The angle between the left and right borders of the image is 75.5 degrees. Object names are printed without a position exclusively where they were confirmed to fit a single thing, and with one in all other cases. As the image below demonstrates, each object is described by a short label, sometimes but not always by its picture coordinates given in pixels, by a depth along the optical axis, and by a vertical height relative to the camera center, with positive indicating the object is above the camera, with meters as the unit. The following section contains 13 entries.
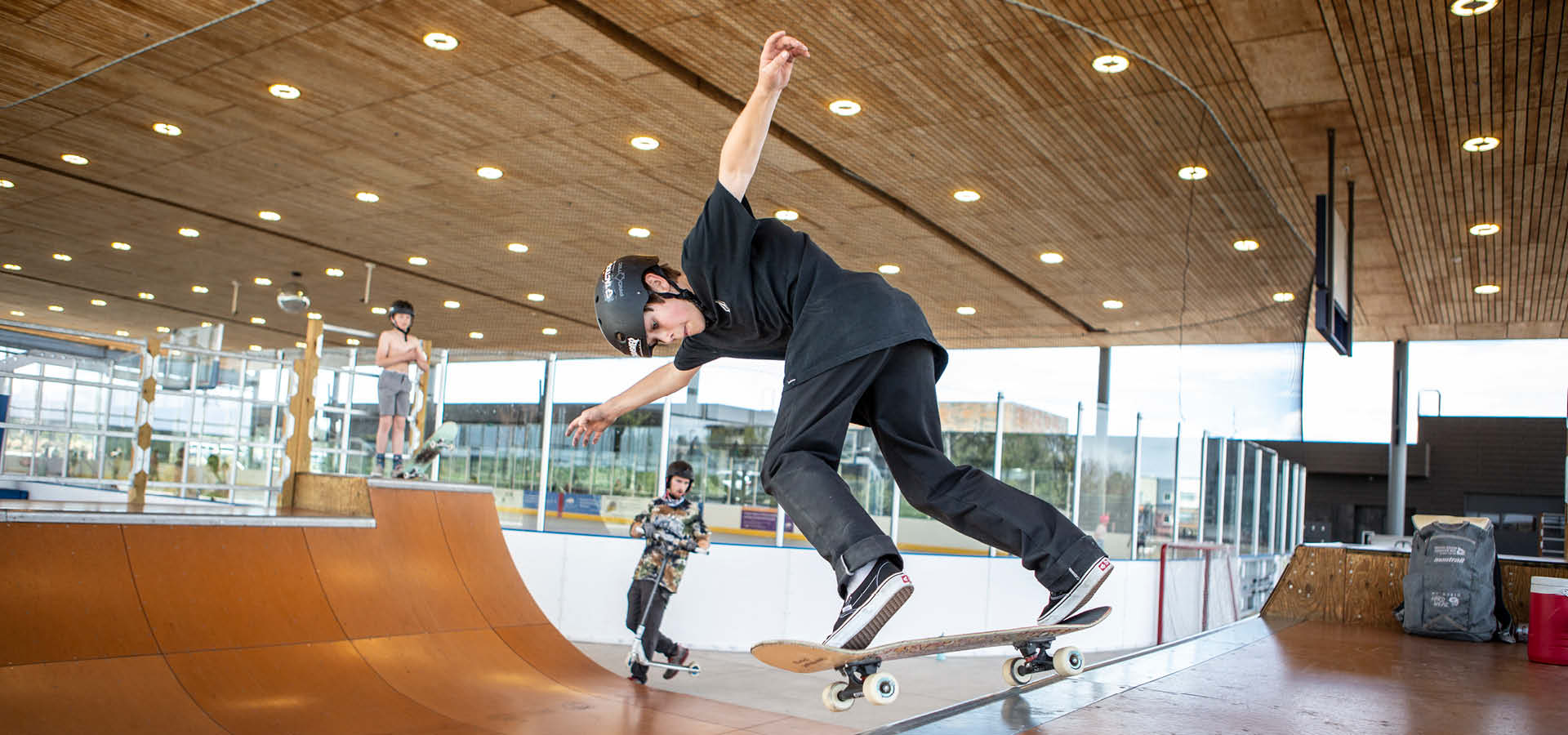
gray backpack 4.84 -0.44
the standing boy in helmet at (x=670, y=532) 6.84 -0.63
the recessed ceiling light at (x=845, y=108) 7.25 +2.51
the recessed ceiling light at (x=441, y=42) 6.50 +2.51
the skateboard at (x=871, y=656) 2.03 -0.42
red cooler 4.03 -0.48
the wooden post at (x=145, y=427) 6.66 -0.09
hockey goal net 10.74 -1.24
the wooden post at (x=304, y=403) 7.42 +0.15
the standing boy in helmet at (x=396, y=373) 8.79 +0.49
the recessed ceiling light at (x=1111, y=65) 6.23 +2.53
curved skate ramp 4.15 -1.07
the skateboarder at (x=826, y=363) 2.10 +0.21
